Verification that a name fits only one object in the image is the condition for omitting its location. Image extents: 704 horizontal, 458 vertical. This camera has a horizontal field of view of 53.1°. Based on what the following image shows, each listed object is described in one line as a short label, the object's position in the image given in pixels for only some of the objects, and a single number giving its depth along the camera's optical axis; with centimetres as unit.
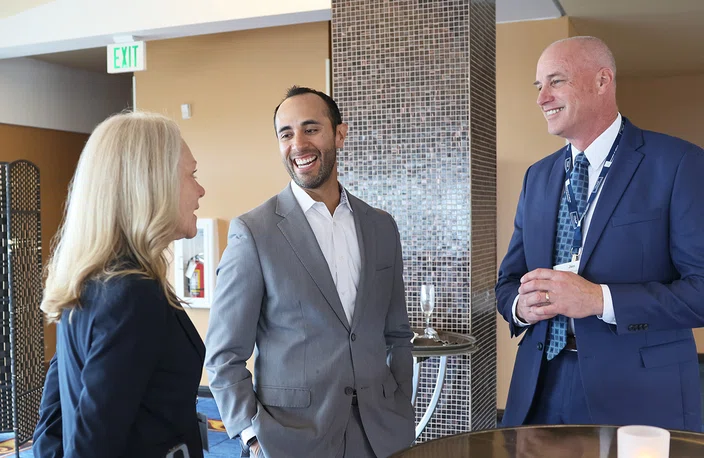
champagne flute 342
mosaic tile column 373
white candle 115
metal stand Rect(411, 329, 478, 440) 304
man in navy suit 200
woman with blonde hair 149
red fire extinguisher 695
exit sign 618
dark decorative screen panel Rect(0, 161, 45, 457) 555
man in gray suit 214
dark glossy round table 142
